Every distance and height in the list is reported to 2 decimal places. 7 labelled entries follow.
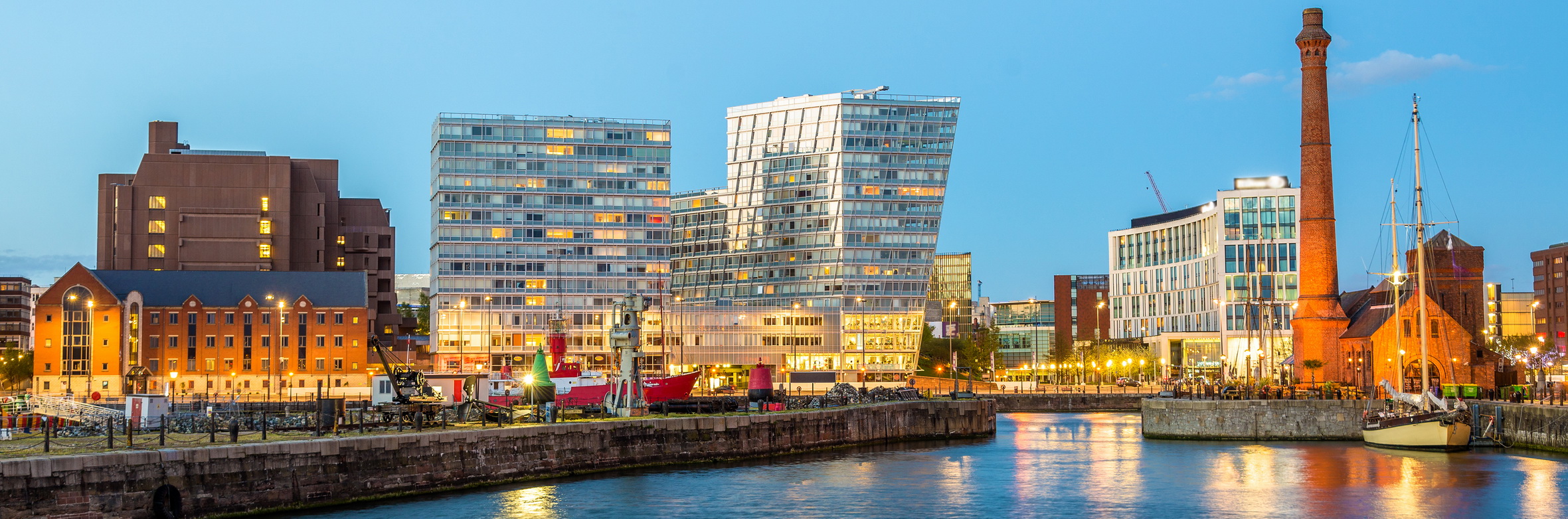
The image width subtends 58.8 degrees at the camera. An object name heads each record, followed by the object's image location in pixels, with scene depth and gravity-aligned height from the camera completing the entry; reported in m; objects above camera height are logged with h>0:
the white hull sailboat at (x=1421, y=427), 75.19 -5.48
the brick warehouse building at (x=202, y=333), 144.62 +0.40
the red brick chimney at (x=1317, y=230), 100.44 +7.22
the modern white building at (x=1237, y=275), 169.88 +6.80
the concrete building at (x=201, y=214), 175.50 +15.47
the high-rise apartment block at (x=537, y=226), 182.25 +14.23
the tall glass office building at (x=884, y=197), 198.62 +19.19
